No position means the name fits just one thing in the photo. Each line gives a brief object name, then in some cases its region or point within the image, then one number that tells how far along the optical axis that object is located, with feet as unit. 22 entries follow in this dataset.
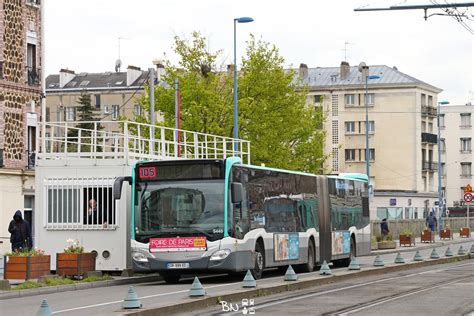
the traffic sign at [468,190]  219.61
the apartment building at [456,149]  463.01
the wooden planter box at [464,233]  263.18
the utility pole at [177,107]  152.97
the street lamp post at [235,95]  155.84
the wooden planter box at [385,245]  191.02
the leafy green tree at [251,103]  189.57
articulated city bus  88.99
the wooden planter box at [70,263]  92.17
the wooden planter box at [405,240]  201.77
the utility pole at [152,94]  151.74
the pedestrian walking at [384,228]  207.64
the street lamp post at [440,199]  263.21
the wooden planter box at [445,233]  237.25
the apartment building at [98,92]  387.96
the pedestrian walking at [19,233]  100.58
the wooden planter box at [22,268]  88.28
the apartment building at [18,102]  165.48
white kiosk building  97.50
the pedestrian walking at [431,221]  239.64
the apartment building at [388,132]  389.60
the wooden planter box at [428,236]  221.05
